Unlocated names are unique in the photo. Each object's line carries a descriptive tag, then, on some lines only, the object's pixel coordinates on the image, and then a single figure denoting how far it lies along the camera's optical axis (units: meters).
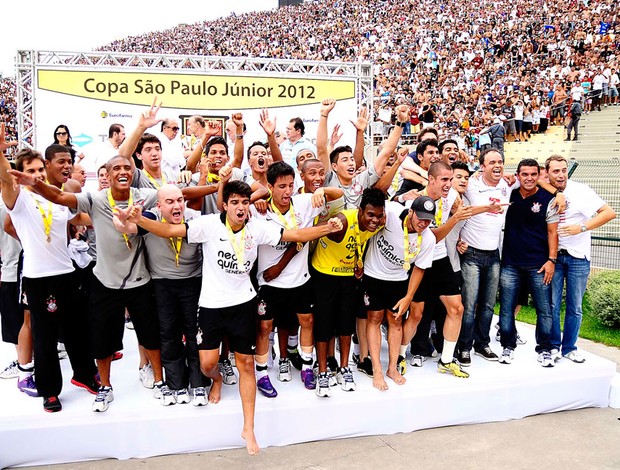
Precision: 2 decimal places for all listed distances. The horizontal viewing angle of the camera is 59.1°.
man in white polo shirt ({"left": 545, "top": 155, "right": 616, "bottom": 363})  5.13
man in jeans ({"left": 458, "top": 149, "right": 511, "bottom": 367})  5.22
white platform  4.01
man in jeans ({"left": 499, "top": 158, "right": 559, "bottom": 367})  5.18
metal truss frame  9.66
